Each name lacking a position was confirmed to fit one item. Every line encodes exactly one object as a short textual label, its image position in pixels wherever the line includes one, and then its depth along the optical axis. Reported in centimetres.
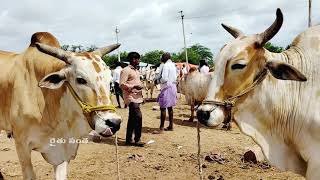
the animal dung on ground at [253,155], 406
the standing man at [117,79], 945
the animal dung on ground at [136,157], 443
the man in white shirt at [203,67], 815
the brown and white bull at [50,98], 263
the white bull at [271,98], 217
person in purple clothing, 588
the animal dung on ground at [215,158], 417
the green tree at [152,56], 4493
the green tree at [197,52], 4665
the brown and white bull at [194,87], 687
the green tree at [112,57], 3368
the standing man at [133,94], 502
